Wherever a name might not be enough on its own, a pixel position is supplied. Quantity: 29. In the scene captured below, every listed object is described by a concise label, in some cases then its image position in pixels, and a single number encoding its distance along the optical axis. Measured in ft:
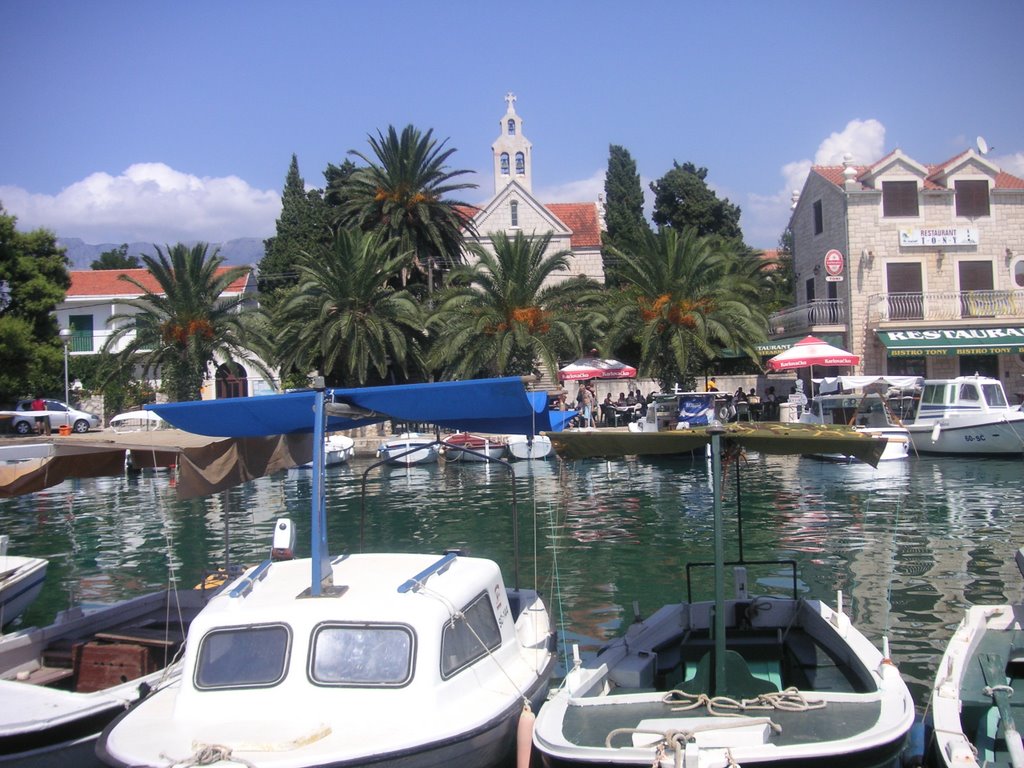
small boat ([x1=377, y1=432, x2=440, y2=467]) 102.17
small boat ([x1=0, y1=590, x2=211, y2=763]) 25.46
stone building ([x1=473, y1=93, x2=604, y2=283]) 178.50
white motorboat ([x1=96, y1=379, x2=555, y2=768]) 22.06
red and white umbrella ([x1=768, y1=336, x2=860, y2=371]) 117.19
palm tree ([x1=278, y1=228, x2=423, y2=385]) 114.11
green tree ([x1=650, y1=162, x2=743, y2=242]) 197.06
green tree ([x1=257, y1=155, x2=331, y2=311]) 187.52
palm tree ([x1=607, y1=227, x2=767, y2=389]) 113.91
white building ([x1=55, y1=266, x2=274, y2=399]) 170.49
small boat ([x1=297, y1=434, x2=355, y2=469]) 115.63
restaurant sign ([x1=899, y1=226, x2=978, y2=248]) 132.77
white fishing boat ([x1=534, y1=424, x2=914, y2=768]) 21.15
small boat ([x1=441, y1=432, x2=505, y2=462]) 107.76
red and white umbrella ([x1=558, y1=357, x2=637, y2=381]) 127.44
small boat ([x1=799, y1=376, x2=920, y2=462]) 108.47
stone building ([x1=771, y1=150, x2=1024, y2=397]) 132.77
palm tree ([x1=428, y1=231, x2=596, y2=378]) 111.14
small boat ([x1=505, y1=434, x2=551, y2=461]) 100.81
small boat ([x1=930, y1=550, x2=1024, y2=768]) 23.53
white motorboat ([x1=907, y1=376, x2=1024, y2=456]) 101.60
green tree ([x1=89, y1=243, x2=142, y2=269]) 279.28
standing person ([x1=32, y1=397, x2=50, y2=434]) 118.50
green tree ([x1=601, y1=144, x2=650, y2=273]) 206.69
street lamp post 112.98
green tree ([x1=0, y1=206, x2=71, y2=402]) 114.83
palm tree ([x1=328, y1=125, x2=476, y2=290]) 142.61
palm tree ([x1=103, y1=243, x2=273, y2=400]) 111.86
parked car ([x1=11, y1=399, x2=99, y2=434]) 130.93
